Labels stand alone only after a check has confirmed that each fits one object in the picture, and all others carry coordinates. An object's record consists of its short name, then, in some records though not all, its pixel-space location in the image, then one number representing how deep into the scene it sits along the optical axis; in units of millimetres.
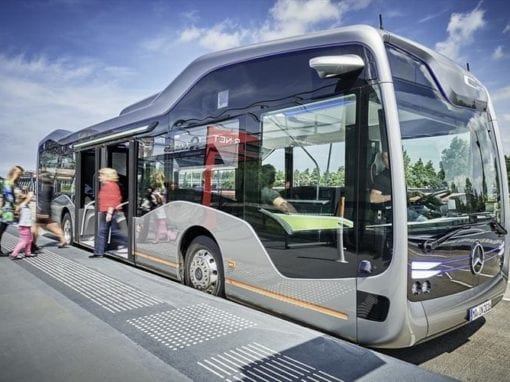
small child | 6402
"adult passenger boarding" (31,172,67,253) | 8888
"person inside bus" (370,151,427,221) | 2852
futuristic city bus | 2881
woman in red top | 6762
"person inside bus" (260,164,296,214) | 3576
